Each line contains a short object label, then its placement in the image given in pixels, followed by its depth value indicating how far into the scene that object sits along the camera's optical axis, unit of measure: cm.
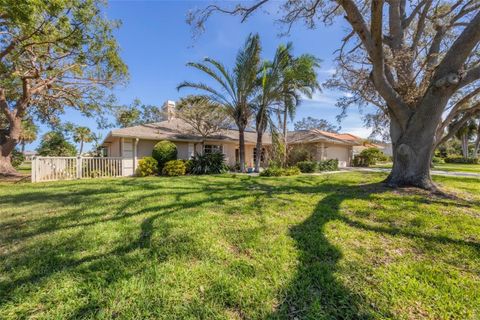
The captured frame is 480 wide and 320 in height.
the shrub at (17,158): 2093
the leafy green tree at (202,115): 1372
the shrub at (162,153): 1358
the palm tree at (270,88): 1300
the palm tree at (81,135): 2528
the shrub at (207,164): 1409
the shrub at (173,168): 1307
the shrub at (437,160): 3007
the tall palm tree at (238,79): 1291
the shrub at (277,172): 1277
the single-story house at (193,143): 1398
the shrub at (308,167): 1600
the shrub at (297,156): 1895
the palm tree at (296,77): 1274
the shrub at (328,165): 1768
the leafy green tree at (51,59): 866
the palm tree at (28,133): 2236
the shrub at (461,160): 2983
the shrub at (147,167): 1307
